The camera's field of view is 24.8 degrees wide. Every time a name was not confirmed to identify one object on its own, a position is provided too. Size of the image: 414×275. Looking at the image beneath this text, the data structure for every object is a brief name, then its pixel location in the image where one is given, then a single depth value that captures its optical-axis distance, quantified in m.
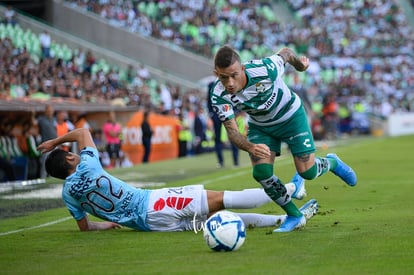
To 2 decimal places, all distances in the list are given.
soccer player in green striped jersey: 9.68
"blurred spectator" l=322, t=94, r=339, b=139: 45.34
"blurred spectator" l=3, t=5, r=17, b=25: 34.28
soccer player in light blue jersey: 10.19
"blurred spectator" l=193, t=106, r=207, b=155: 35.47
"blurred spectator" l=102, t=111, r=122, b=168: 29.38
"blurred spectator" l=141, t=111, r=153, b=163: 31.25
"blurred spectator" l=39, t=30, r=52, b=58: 34.59
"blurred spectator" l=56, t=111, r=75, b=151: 23.17
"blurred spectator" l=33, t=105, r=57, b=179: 22.44
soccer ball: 8.77
